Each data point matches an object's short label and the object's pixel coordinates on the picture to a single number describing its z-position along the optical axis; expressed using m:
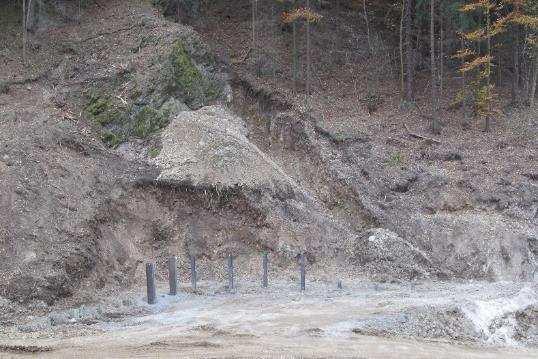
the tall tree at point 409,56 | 28.64
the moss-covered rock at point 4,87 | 22.11
